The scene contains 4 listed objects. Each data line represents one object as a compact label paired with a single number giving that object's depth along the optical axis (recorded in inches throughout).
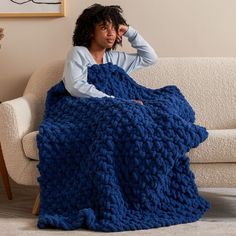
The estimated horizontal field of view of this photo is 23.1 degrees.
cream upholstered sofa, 91.7
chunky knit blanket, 83.4
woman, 102.0
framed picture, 122.6
